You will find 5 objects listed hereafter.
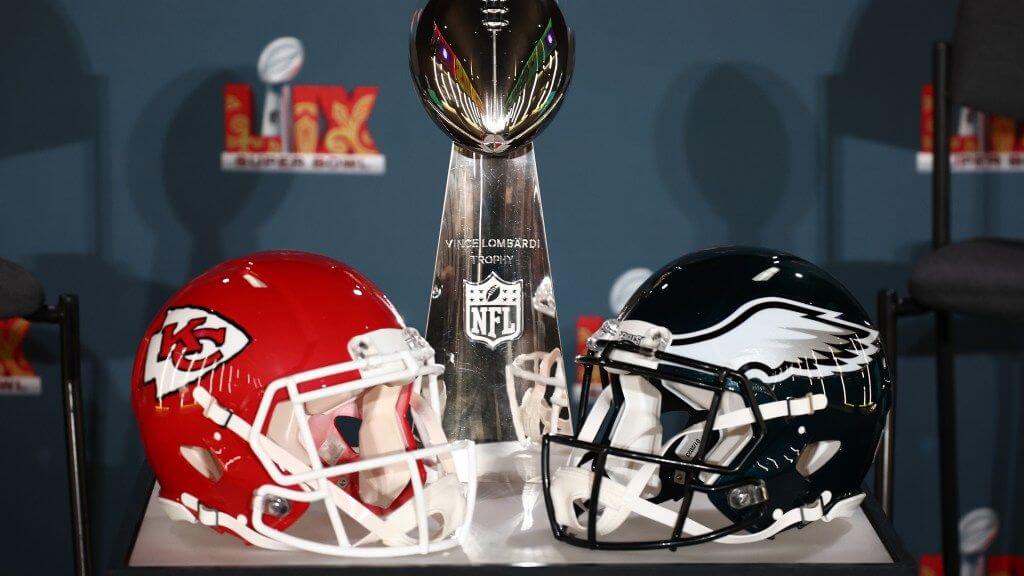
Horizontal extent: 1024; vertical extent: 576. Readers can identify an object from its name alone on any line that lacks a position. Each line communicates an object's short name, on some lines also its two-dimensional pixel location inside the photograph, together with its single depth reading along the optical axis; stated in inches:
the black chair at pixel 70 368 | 172.5
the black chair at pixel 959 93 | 180.1
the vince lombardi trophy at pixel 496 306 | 169.6
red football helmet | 158.7
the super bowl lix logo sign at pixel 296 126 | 185.9
